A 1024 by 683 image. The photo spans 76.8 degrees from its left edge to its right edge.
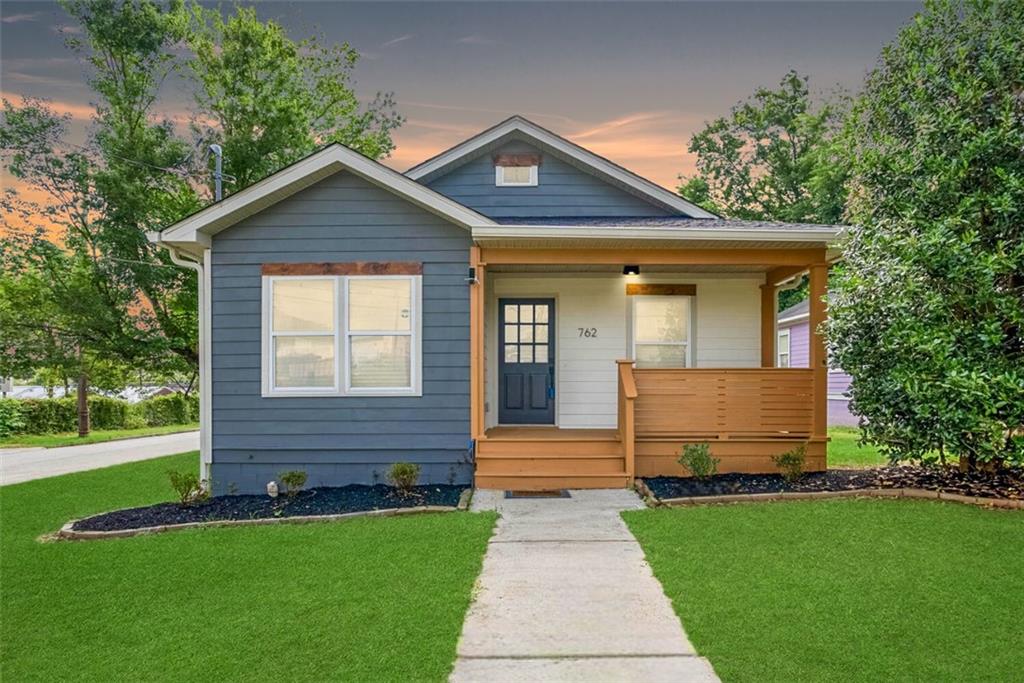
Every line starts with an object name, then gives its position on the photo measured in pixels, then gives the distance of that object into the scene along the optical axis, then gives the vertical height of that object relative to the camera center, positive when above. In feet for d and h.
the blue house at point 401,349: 25.96 +0.44
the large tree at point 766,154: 90.07 +30.55
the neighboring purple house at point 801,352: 63.31 +0.90
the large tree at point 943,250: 21.06 +3.78
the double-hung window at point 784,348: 70.13 +1.38
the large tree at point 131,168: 47.29 +14.61
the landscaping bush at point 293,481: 24.88 -4.68
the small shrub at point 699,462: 25.03 -3.96
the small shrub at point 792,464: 24.90 -4.02
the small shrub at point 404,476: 24.50 -4.42
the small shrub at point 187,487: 24.09 -4.79
